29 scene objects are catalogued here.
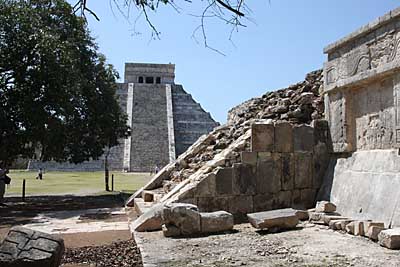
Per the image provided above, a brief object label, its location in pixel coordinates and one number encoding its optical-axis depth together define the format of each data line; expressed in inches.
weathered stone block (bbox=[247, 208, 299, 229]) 298.5
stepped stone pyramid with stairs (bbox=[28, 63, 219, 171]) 1631.4
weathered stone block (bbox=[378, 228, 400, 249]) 231.9
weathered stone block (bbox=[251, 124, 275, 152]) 373.7
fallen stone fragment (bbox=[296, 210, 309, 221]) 340.1
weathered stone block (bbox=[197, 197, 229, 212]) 356.2
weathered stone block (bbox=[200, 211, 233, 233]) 302.7
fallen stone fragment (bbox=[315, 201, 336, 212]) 336.2
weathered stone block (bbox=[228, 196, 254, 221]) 362.0
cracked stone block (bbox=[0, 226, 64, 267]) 199.9
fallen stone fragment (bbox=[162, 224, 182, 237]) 298.8
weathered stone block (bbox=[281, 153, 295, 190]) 377.1
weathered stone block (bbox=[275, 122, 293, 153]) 378.6
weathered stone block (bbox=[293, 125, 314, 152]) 382.0
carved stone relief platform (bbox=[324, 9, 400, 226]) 296.2
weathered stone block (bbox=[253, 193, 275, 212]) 366.9
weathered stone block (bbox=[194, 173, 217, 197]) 354.9
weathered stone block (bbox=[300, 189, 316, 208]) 380.2
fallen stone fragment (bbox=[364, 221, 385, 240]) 265.3
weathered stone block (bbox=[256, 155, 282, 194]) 370.3
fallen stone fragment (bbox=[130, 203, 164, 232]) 325.7
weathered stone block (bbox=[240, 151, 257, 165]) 368.8
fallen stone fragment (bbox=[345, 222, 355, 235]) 278.8
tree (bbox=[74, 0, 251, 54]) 135.8
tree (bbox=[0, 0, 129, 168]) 554.6
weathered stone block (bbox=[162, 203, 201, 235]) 299.1
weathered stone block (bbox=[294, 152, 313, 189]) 380.8
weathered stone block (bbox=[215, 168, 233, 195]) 359.9
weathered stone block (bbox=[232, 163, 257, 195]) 364.2
